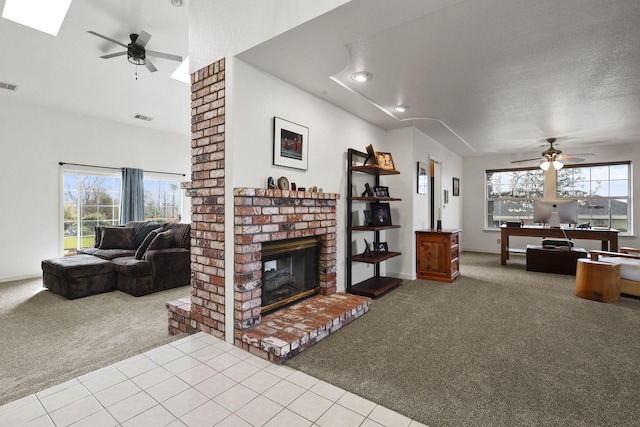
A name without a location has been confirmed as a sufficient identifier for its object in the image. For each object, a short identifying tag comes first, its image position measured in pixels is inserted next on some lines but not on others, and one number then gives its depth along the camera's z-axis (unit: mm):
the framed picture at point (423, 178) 5031
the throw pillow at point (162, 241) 4211
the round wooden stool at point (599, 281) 3674
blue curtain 6102
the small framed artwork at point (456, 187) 7200
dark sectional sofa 3841
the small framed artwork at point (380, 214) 4312
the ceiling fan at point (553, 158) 5668
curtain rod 5321
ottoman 3779
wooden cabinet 4633
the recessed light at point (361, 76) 3009
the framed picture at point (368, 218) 4311
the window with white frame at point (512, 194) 7250
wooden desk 5176
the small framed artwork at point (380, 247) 4246
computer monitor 5570
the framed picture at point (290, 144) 2867
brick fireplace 2398
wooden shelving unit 3830
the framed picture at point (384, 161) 4109
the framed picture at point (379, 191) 4242
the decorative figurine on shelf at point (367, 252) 4074
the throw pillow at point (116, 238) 5113
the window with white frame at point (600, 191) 6469
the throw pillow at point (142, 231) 5188
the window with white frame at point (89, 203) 5605
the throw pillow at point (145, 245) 4309
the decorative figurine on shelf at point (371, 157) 4044
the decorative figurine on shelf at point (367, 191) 4113
